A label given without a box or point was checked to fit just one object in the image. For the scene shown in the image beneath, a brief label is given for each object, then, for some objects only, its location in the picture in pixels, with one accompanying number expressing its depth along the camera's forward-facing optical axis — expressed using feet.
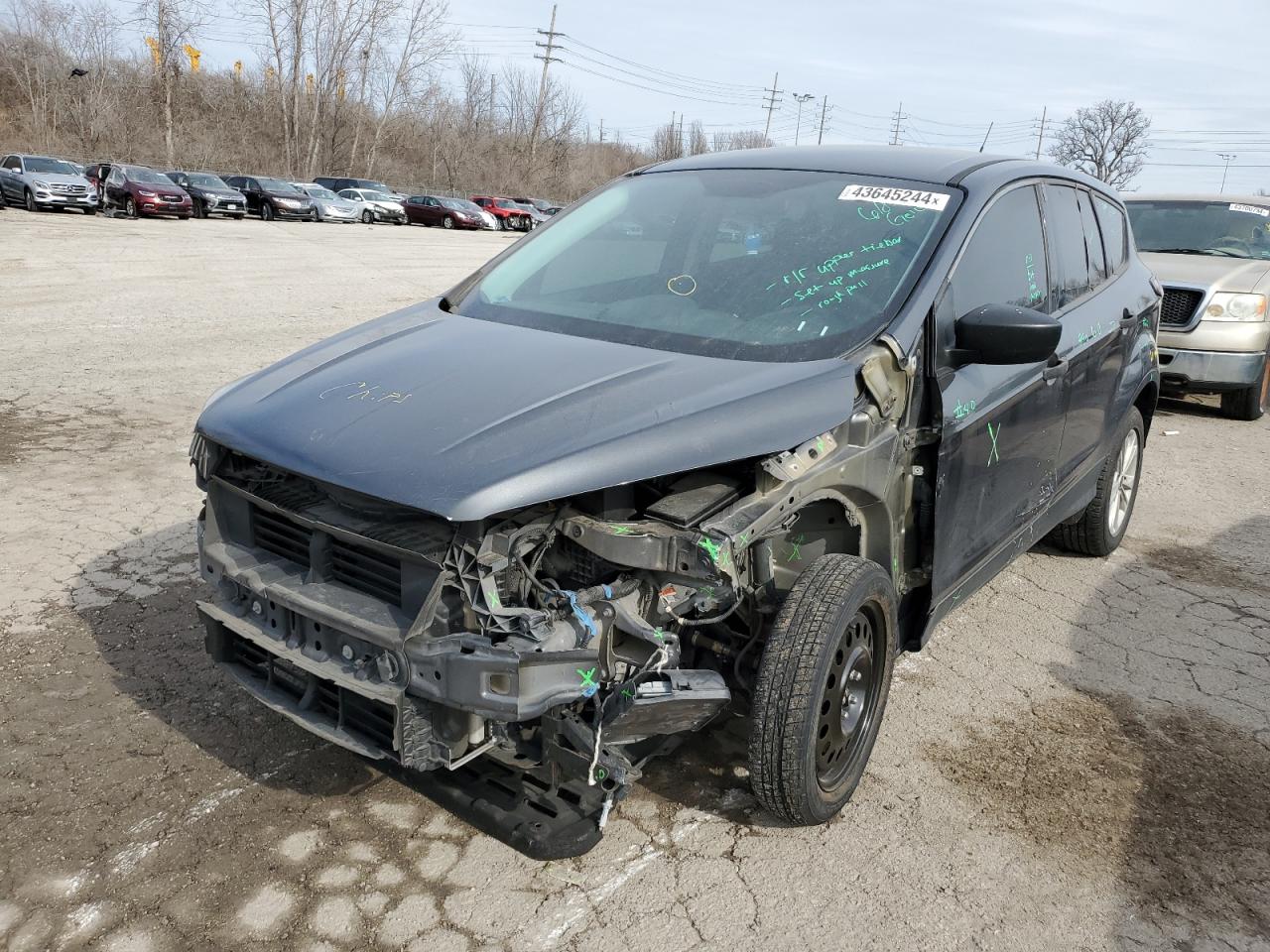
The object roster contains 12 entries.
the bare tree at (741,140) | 266.16
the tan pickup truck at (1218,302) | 30.27
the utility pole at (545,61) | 208.23
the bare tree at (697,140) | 288.10
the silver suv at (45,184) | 88.58
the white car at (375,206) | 122.62
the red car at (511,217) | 140.60
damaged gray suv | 8.18
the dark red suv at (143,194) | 91.25
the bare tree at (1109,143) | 214.90
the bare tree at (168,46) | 164.86
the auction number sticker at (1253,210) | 33.99
